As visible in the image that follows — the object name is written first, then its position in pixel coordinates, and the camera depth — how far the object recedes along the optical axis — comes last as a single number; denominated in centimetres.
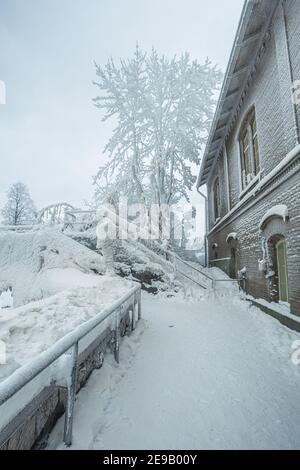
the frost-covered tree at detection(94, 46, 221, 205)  1401
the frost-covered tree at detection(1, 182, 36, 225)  2562
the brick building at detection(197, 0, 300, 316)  501
